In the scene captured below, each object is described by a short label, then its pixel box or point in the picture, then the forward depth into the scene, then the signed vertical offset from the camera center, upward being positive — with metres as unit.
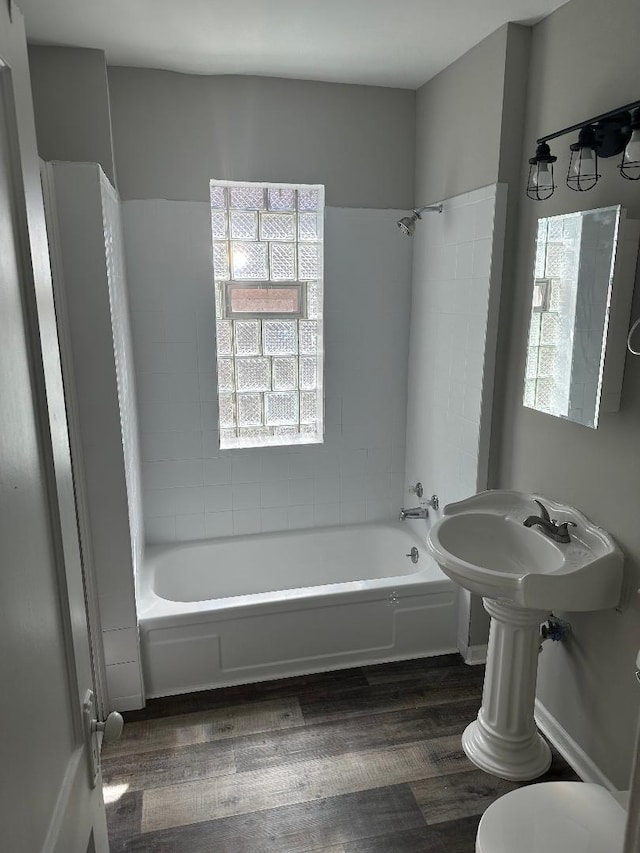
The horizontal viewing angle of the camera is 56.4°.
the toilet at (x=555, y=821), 1.55 -1.40
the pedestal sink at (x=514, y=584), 2.00 -1.00
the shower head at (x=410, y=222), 3.04 +0.37
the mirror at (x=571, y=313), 2.00 -0.07
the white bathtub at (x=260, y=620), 2.76 -1.56
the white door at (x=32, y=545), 0.76 -0.36
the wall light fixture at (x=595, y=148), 1.79 +0.47
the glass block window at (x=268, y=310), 3.27 -0.09
